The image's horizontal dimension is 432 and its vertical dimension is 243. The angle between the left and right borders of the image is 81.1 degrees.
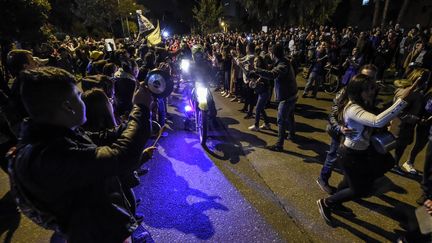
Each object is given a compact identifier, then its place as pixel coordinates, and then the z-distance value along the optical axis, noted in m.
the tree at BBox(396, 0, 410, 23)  21.69
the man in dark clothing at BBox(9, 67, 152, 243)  1.24
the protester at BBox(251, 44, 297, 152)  4.85
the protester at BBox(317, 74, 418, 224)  2.82
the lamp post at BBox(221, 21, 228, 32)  34.95
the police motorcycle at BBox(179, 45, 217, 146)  5.46
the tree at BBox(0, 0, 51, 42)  11.00
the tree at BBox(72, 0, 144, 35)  32.89
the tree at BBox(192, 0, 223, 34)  39.94
